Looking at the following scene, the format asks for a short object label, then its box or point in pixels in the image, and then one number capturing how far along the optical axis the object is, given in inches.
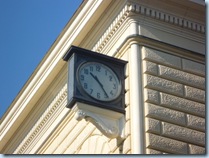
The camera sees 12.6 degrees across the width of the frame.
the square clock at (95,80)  553.0
